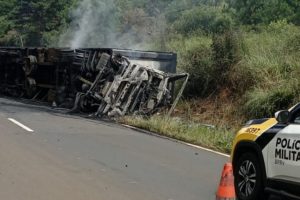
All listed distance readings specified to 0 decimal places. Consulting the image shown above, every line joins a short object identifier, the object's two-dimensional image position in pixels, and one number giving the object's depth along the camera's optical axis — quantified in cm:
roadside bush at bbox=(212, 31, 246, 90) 1998
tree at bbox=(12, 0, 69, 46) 5565
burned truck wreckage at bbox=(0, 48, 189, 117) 1838
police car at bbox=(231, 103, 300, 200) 620
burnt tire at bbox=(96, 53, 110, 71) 1911
